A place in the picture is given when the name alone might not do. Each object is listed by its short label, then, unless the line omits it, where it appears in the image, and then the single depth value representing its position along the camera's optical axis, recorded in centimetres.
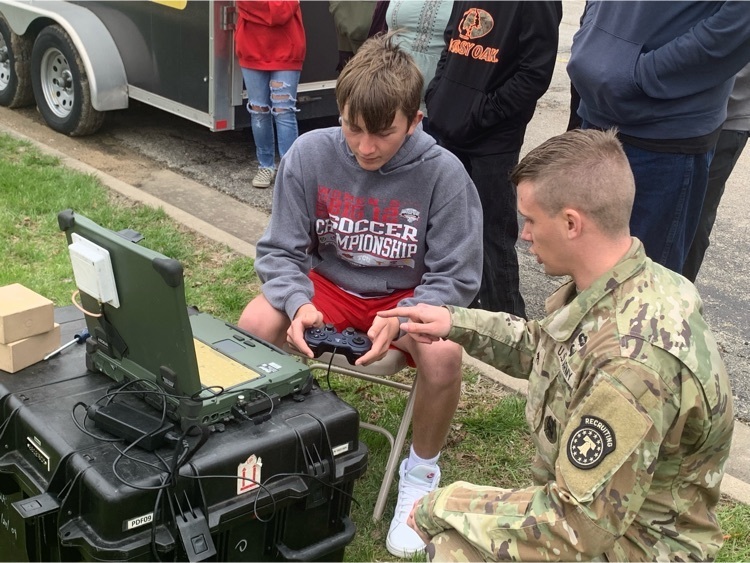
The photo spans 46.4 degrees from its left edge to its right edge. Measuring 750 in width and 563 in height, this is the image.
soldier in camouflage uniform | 180
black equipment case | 210
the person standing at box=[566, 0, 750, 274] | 309
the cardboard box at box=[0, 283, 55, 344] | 246
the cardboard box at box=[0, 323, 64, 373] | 247
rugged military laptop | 216
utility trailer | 610
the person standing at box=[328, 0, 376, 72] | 551
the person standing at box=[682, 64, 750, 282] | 362
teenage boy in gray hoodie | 280
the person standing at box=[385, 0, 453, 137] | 427
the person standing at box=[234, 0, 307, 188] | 575
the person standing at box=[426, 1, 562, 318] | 378
